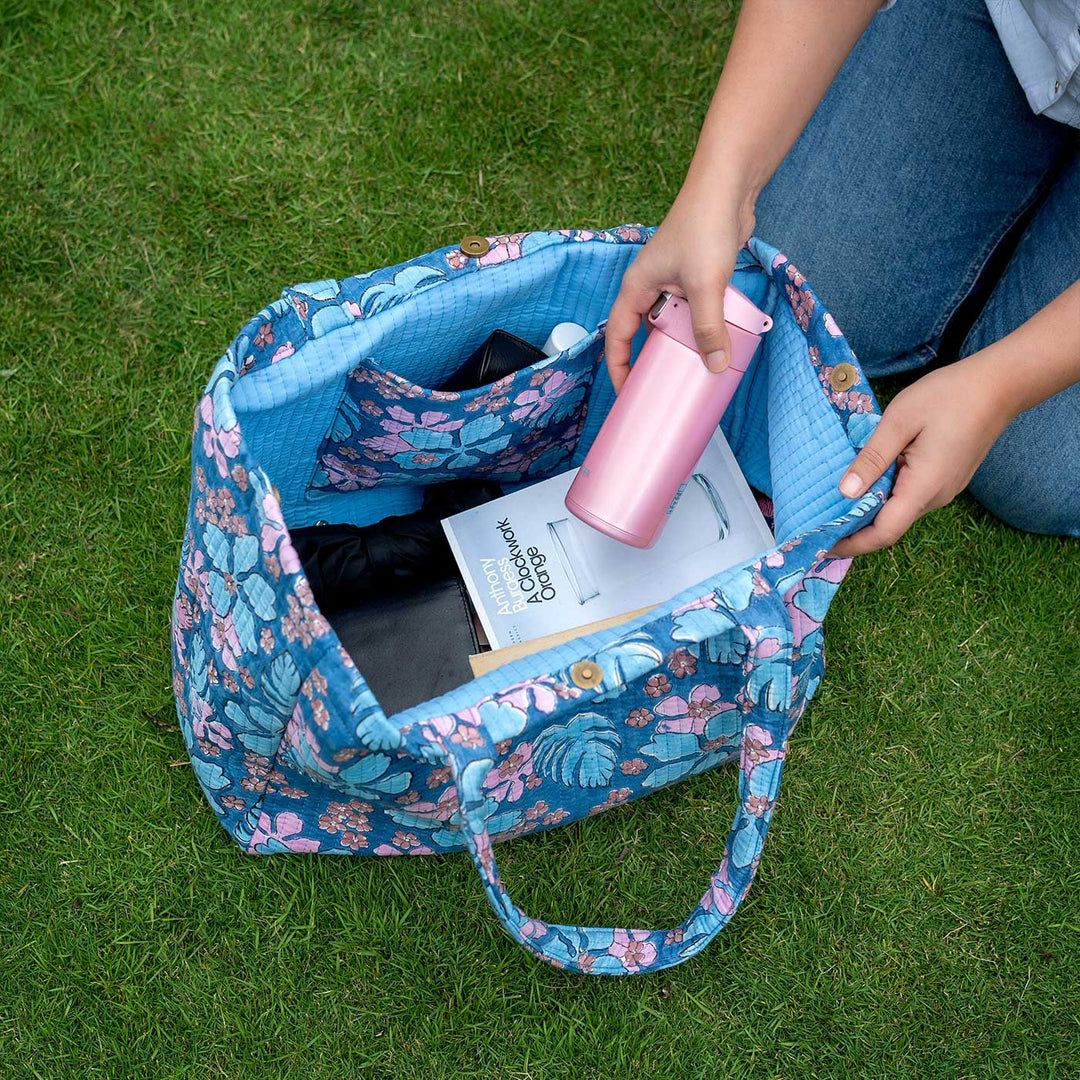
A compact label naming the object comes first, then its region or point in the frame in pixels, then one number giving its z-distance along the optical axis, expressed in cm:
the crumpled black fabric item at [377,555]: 106
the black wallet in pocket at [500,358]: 103
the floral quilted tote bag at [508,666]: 81
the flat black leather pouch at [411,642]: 105
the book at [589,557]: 107
